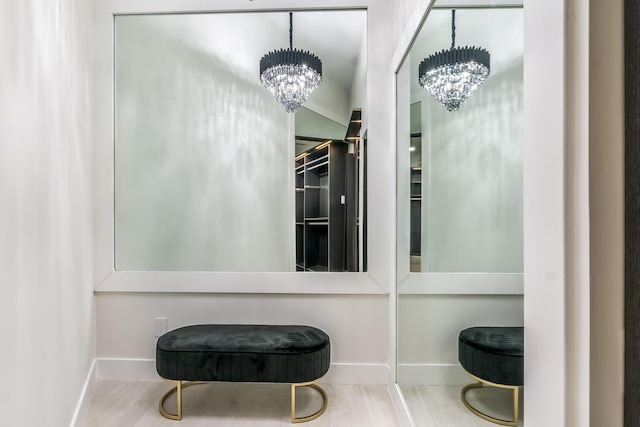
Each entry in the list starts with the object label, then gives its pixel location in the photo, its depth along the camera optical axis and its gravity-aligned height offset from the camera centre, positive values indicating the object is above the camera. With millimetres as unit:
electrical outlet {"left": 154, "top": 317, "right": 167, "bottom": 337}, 2082 -692
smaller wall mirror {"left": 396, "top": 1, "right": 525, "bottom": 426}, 770 -4
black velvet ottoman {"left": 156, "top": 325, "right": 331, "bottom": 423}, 1721 -756
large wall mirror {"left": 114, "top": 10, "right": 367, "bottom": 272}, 2090 +357
